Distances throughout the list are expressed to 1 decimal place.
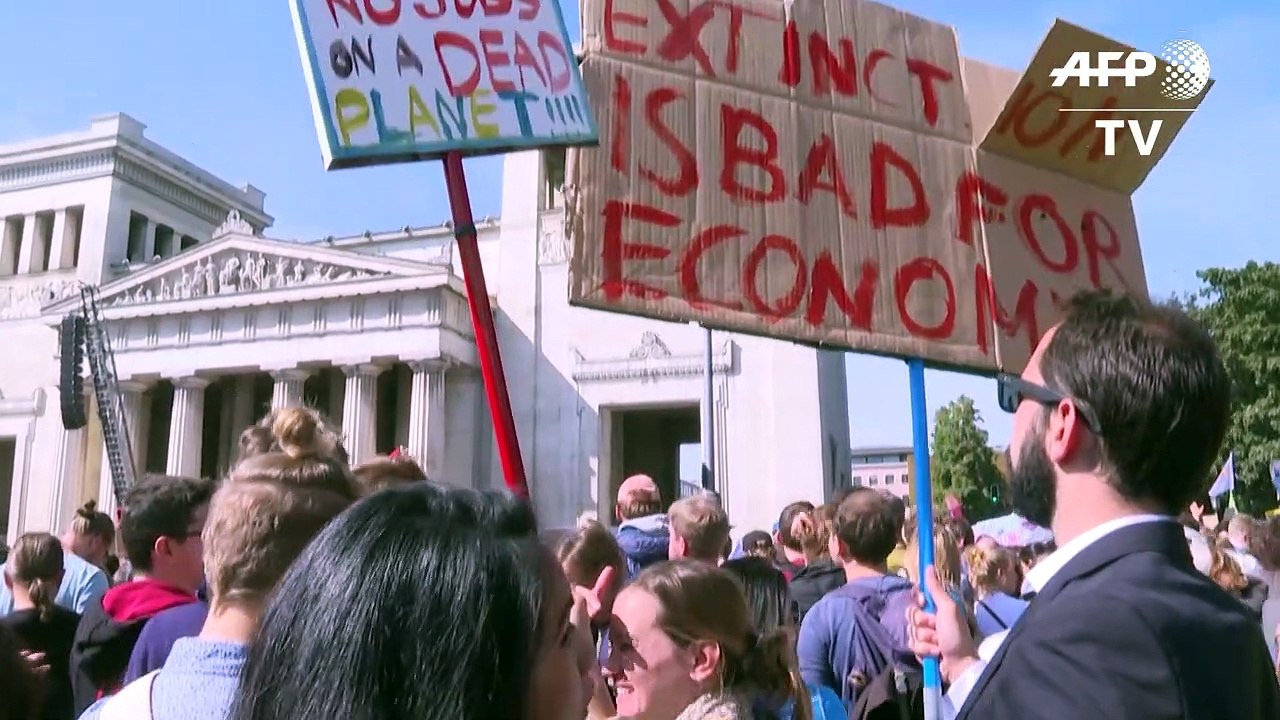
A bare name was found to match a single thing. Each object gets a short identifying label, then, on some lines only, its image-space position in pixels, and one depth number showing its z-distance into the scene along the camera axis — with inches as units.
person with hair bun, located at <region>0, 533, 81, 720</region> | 168.7
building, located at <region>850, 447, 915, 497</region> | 3882.9
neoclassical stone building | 1127.6
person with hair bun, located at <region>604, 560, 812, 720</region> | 106.1
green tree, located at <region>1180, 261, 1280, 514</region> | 1208.2
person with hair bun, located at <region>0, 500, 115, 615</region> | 215.8
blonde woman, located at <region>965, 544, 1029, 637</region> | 190.9
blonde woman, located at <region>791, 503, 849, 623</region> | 205.0
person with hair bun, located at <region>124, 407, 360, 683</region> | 94.9
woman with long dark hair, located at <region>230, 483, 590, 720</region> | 41.7
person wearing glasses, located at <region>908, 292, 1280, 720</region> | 63.6
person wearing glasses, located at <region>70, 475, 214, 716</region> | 128.6
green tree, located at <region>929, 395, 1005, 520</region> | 2450.8
